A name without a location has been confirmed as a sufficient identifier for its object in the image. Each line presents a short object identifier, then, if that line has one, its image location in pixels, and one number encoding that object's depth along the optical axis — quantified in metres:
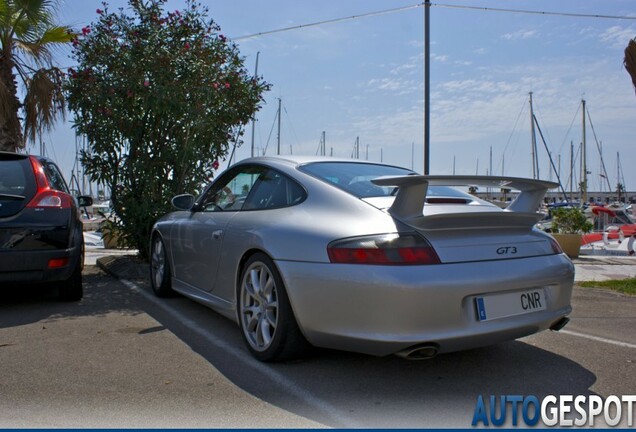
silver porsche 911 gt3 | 2.95
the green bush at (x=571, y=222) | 12.42
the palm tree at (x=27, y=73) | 9.55
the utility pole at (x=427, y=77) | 9.86
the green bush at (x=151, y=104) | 7.08
